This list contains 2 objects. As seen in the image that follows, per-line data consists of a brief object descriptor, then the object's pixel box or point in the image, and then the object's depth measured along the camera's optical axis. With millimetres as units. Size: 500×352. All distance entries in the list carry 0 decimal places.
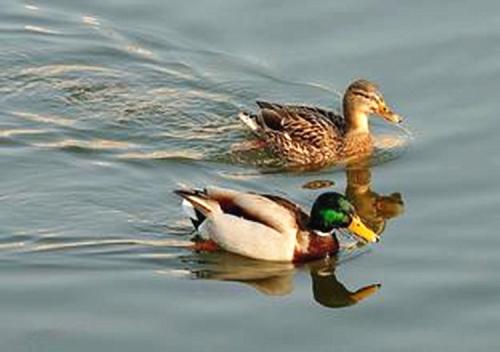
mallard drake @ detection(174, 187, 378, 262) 12750
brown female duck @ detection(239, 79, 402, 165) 14992
